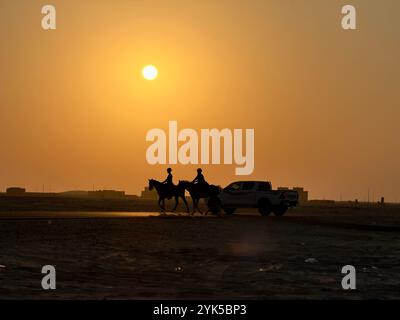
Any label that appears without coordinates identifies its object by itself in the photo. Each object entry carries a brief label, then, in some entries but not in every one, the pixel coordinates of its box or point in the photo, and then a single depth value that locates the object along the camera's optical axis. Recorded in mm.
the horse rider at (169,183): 44538
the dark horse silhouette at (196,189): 45625
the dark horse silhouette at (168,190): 45344
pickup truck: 48188
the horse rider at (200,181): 44250
